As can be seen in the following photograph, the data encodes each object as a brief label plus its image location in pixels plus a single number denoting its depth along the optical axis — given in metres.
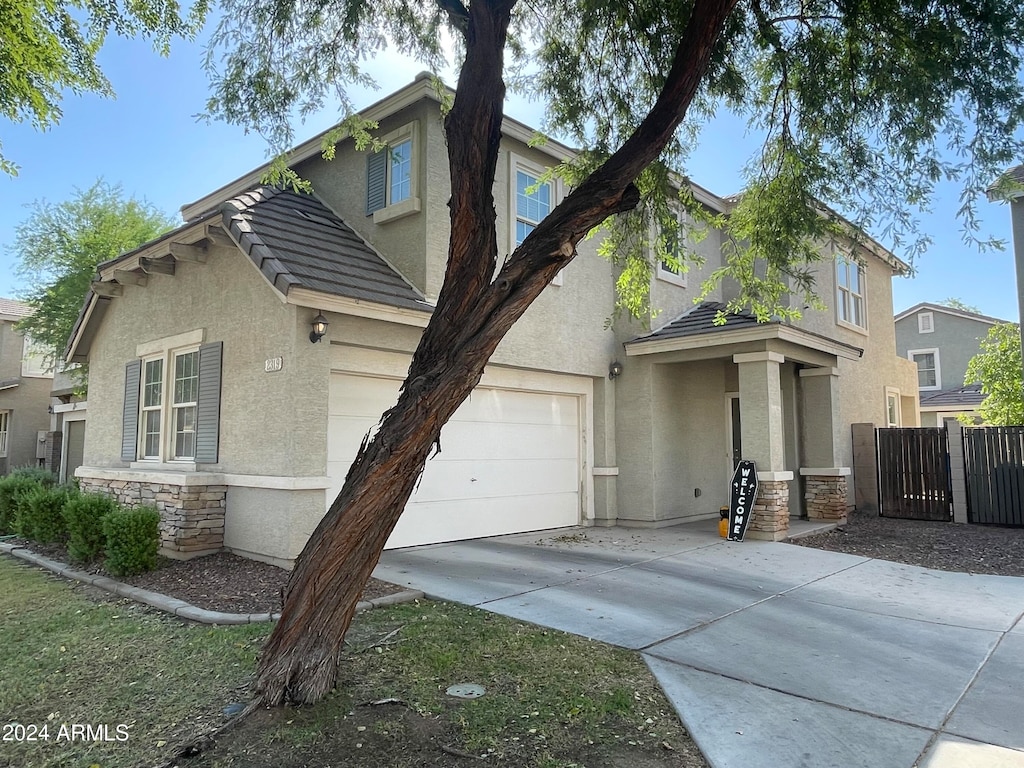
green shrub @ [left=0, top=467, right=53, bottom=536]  10.84
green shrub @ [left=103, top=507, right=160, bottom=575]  7.52
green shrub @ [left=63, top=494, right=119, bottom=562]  8.12
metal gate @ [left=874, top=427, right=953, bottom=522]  12.91
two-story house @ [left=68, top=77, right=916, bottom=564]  8.05
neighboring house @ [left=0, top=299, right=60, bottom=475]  23.17
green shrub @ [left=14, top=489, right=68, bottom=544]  9.38
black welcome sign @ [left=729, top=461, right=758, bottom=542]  10.12
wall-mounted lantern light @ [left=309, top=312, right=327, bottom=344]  7.73
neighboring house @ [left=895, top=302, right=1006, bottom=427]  25.55
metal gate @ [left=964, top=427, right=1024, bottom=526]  12.07
